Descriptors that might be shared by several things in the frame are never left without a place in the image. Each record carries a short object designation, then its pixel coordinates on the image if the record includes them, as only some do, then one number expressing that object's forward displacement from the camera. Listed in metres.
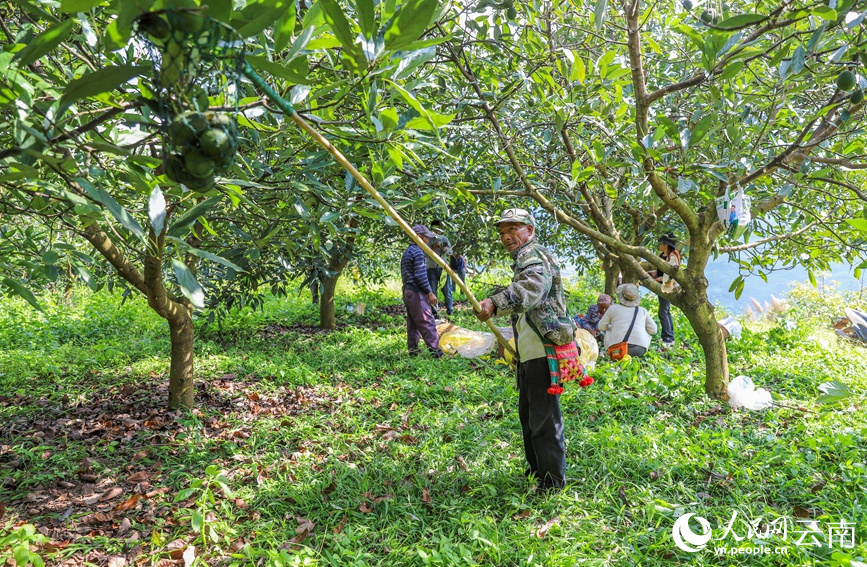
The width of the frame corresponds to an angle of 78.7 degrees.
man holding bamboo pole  2.58
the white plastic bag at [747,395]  3.84
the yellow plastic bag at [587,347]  4.92
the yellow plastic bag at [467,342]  5.75
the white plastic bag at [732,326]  6.48
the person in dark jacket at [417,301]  5.67
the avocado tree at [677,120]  2.22
